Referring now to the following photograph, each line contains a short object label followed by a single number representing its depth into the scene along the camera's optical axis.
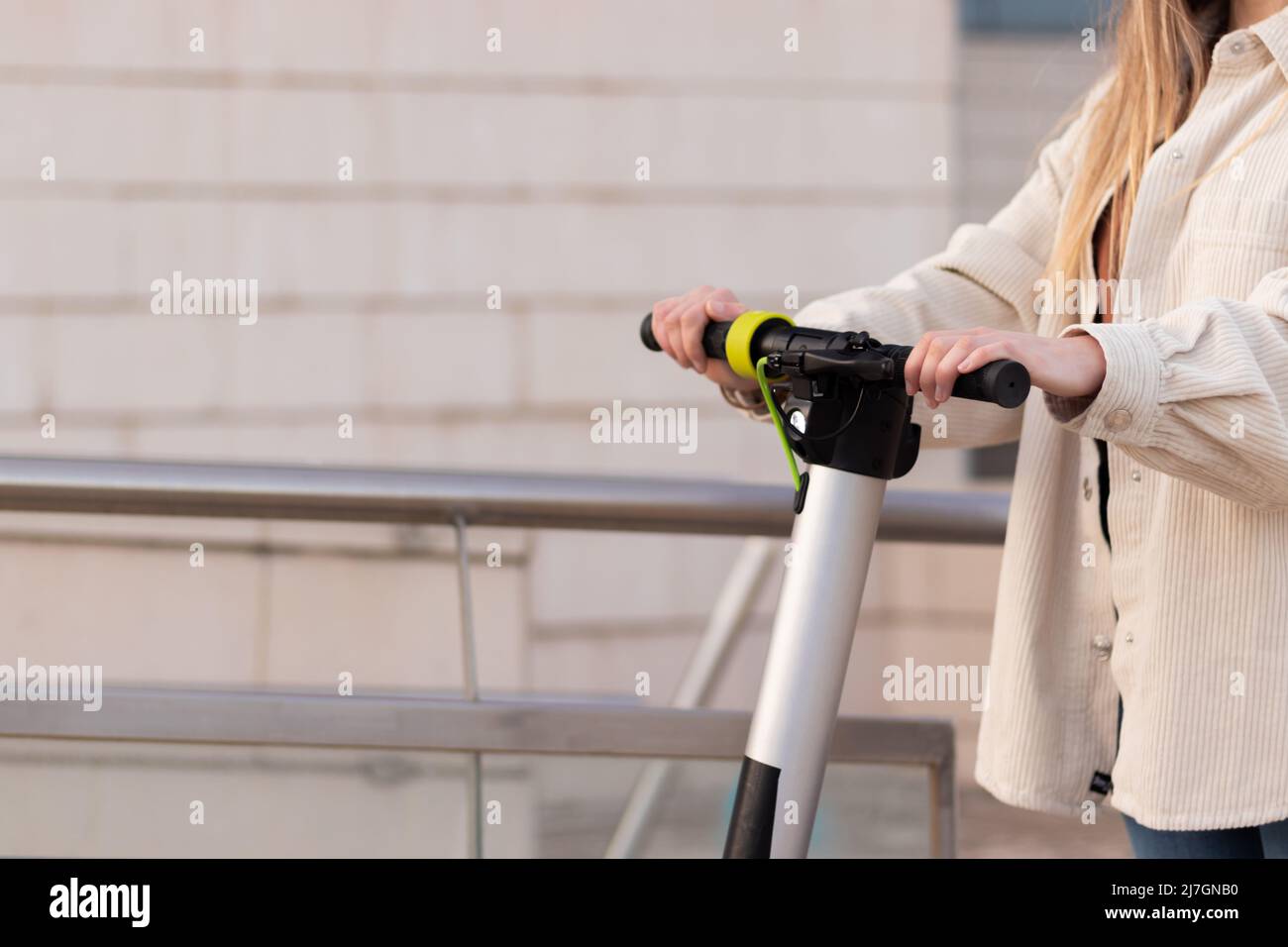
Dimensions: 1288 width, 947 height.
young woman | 4.69
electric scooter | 4.72
